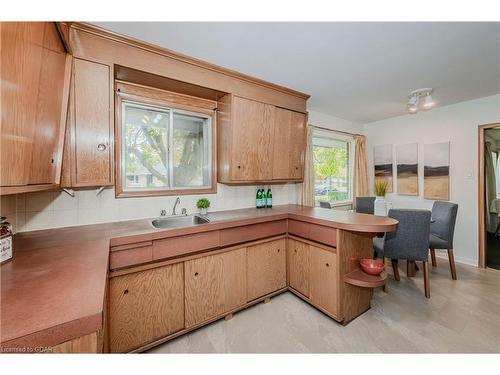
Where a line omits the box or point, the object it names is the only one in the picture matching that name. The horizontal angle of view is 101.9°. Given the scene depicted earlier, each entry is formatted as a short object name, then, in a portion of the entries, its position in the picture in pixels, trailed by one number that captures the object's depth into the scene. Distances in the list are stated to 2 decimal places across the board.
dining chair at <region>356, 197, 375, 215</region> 3.31
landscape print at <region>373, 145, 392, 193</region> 3.79
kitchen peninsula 0.66
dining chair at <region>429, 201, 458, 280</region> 2.54
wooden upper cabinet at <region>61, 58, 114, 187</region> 1.43
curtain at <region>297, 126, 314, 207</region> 2.95
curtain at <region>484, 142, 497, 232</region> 3.07
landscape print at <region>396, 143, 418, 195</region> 3.47
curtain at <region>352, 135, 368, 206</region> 3.89
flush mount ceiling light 2.51
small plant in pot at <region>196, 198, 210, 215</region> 2.19
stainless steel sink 1.94
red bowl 1.77
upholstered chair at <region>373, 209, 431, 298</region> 2.15
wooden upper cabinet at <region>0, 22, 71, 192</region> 0.73
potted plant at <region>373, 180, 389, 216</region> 3.78
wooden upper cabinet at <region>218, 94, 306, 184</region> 2.19
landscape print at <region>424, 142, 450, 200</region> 3.14
